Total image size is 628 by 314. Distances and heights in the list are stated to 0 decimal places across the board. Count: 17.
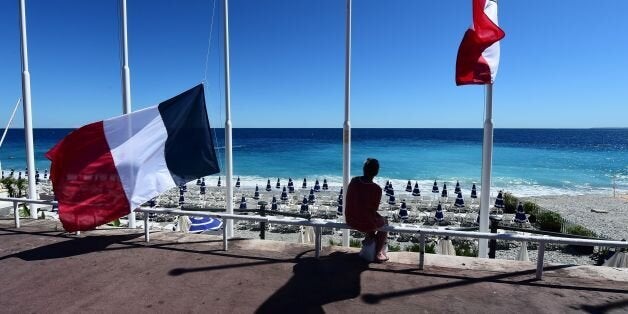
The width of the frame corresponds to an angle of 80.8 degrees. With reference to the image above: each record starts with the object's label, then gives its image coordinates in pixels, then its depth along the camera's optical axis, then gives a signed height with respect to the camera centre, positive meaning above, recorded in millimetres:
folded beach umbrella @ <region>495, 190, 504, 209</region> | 16734 -2977
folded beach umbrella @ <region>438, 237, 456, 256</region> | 6406 -1942
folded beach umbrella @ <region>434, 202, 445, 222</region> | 14156 -3037
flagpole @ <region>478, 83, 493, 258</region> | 5250 -168
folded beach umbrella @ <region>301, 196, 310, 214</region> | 14422 -2851
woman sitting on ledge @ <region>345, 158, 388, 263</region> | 4484 -797
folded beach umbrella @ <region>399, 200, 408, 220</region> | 14527 -3043
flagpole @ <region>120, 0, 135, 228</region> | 6359 +1095
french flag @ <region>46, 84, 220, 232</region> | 4984 -354
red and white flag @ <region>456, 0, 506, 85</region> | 4949 +1202
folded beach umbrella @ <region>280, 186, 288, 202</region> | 18317 -3052
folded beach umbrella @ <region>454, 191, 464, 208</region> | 17125 -3067
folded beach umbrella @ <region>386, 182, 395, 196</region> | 18758 -2841
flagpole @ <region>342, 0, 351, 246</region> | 5754 +289
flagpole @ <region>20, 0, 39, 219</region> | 6957 +474
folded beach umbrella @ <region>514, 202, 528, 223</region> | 13551 -2919
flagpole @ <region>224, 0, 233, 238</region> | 6225 +69
